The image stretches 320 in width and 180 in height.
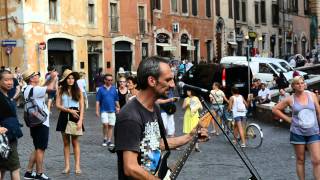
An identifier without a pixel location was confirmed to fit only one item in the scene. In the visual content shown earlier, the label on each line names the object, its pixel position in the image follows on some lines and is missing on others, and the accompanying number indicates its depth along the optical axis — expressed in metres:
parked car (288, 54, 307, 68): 45.44
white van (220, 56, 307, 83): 31.61
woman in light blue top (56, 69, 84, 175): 9.98
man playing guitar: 3.99
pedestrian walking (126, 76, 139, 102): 13.27
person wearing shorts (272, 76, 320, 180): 8.27
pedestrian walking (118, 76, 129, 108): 14.24
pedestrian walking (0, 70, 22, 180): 7.47
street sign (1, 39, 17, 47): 33.84
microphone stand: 4.56
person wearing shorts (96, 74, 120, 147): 13.63
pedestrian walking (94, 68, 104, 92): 30.69
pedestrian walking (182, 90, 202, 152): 13.48
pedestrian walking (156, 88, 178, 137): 13.37
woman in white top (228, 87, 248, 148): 14.84
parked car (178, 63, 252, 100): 28.00
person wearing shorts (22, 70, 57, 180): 9.35
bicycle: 14.41
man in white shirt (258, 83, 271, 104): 22.83
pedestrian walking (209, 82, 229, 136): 16.21
